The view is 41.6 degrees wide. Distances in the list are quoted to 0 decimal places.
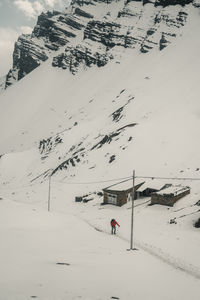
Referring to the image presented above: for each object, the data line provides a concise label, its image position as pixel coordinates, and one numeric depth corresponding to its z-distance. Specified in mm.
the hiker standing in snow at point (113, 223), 27844
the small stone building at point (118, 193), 45500
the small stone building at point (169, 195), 38875
